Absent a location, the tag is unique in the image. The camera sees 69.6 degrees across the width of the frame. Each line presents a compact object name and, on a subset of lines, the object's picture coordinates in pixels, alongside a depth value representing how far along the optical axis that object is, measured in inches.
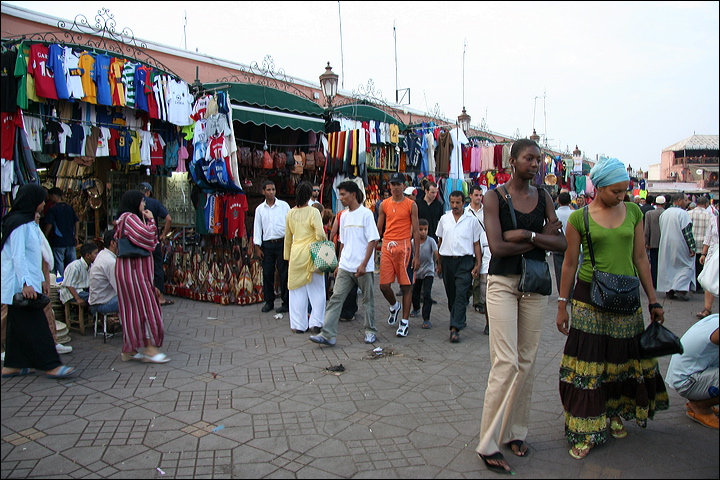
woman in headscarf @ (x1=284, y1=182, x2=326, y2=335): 262.5
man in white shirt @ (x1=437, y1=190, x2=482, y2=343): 253.1
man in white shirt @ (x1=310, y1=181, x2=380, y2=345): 237.1
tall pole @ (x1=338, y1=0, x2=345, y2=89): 574.7
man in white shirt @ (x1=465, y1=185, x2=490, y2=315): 273.2
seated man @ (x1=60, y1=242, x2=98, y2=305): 249.8
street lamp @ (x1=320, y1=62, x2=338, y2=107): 430.0
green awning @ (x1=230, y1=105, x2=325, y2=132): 352.8
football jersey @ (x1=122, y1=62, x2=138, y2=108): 299.1
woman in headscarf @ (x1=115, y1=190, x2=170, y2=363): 210.1
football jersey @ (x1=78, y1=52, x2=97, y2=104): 278.2
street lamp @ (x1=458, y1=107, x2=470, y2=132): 636.7
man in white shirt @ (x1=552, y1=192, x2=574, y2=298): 338.6
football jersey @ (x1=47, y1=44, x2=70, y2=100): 264.5
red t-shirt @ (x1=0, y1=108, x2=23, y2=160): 250.4
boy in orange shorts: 255.3
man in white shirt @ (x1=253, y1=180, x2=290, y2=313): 308.2
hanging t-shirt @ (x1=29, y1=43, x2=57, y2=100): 257.9
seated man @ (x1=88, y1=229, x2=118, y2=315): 238.4
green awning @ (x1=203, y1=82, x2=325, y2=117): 350.9
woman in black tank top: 126.9
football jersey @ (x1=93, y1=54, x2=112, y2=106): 285.6
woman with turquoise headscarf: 136.6
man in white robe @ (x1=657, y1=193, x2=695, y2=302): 369.1
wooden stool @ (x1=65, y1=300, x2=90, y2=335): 251.7
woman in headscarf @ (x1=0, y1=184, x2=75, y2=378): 181.8
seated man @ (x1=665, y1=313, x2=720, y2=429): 150.0
